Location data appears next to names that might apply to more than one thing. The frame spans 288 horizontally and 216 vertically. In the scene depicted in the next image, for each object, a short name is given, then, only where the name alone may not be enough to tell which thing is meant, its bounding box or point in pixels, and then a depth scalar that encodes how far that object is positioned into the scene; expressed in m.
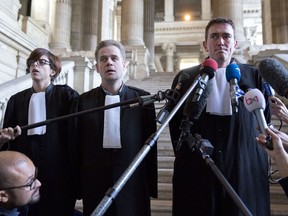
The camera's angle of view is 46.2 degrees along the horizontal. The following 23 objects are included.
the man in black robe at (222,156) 2.20
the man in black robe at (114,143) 2.39
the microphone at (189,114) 1.92
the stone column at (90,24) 19.05
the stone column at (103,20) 20.55
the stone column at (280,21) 15.70
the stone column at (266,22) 16.91
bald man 1.77
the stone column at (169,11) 33.07
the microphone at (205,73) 1.82
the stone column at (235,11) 14.52
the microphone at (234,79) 1.85
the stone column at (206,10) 32.22
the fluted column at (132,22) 15.38
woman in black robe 2.58
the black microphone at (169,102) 1.75
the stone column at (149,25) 19.87
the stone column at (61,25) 16.92
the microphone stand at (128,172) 1.24
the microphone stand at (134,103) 1.82
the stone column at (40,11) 17.20
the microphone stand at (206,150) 1.42
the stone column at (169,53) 30.38
